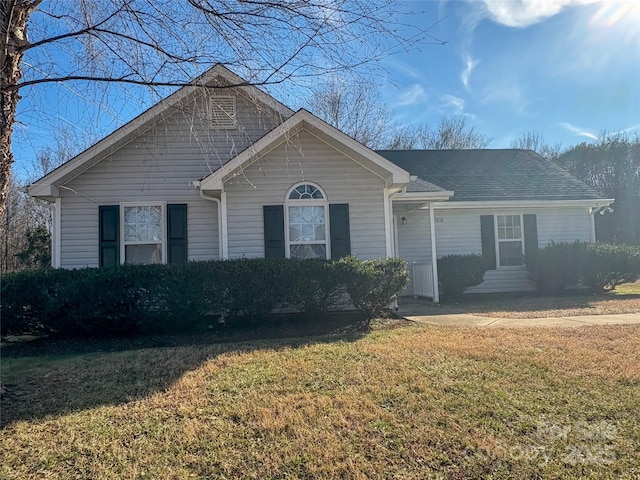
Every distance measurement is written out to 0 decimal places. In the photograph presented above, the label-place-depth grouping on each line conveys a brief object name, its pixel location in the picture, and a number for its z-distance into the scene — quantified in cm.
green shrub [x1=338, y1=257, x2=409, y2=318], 817
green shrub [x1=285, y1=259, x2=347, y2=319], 812
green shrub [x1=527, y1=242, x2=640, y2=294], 1238
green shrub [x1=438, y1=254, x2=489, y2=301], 1194
